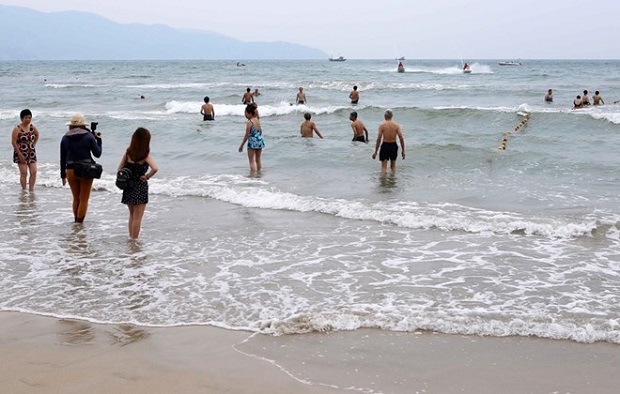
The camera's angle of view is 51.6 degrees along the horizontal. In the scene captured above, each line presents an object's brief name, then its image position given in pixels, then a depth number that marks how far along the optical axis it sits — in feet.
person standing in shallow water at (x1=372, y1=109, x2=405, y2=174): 41.65
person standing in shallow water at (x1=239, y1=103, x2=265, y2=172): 41.49
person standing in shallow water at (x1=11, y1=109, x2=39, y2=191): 34.17
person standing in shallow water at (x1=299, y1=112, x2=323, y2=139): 57.12
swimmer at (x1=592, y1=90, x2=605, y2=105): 88.20
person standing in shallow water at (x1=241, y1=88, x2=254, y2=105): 94.48
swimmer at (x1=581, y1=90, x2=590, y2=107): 87.15
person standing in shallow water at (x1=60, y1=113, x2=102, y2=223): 26.71
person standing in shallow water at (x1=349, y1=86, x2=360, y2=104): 97.14
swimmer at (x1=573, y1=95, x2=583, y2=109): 85.76
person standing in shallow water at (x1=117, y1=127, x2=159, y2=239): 23.54
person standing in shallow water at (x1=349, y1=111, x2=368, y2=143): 54.85
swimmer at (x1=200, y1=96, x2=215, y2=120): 77.15
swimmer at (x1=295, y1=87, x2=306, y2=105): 95.20
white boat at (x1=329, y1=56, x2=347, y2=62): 473.38
